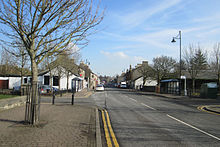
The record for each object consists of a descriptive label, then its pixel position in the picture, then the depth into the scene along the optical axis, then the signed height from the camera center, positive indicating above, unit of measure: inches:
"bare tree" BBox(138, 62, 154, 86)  1990.9 +109.7
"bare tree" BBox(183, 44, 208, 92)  1270.9 +133.8
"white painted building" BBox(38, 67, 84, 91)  1574.8 +7.8
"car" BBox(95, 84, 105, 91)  1686.3 -60.1
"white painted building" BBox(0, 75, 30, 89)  1734.7 +4.4
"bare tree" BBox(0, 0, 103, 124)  289.0 +93.2
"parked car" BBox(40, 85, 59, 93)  1096.5 -48.2
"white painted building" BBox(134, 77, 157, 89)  2748.5 +6.4
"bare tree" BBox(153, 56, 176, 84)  1897.1 +147.7
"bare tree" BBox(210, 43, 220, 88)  1270.9 +126.7
